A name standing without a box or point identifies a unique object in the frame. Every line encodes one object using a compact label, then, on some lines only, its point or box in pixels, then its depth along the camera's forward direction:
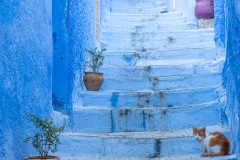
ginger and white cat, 3.87
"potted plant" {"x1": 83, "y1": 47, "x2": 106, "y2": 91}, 5.72
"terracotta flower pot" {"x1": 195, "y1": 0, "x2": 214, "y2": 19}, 8.74
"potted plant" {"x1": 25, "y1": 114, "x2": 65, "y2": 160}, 3.35
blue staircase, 4.49
